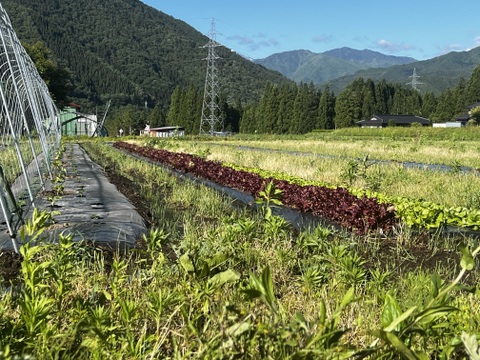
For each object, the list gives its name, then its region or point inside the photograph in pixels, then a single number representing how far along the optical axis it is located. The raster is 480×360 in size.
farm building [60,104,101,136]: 59.59
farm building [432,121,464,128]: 59.47
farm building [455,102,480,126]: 58.69
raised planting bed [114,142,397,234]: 5.17
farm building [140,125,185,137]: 73.24
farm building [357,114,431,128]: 64.69
